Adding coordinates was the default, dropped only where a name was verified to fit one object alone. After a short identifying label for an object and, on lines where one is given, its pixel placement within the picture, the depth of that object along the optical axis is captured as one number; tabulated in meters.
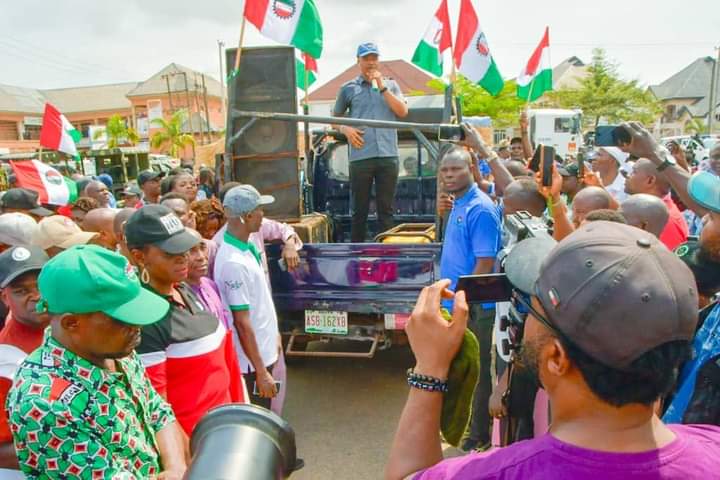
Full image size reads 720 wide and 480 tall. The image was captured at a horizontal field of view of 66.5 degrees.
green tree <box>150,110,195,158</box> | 38.03
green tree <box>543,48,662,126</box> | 34.81
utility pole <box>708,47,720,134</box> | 32.18
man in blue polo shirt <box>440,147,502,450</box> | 3.46
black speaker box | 5.08
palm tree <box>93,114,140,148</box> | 39.31
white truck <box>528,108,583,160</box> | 25.64
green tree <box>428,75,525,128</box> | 34.44
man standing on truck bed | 5.01
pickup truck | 4.17
